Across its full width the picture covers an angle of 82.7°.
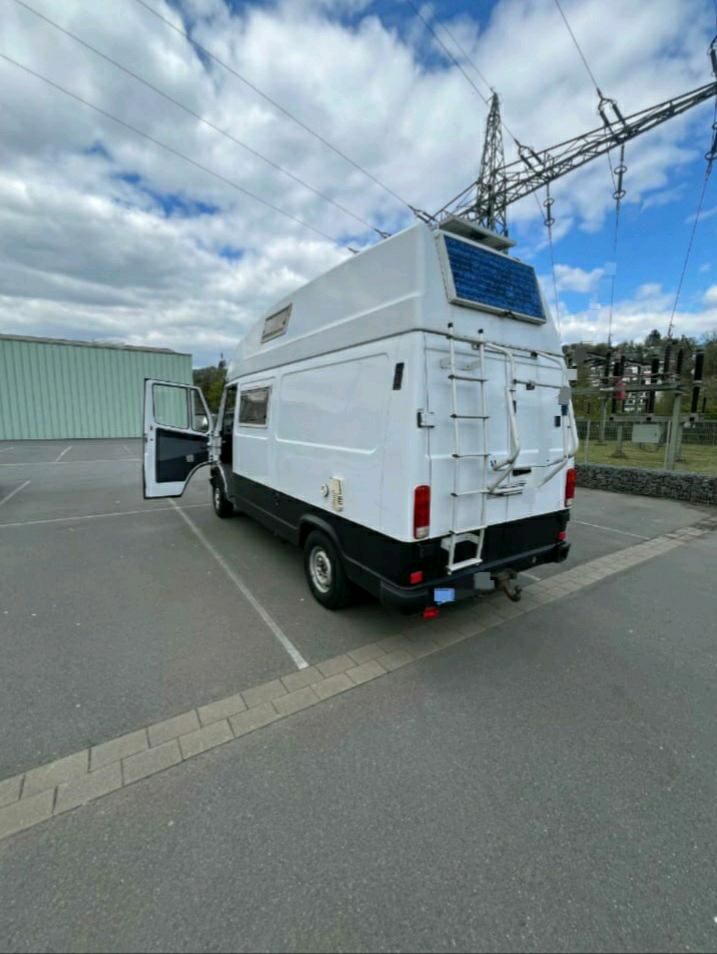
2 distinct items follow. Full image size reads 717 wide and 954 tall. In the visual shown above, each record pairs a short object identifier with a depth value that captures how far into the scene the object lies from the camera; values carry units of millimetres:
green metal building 23656
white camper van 2871
